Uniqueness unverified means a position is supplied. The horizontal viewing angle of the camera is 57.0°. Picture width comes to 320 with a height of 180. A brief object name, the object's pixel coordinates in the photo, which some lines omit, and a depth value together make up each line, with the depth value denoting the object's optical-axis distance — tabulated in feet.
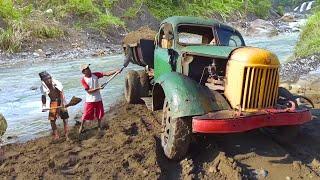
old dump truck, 12.82
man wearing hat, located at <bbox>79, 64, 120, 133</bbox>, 16.45
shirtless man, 15.85
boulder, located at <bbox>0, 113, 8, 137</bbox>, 16.13
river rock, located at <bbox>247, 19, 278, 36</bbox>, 61.97
